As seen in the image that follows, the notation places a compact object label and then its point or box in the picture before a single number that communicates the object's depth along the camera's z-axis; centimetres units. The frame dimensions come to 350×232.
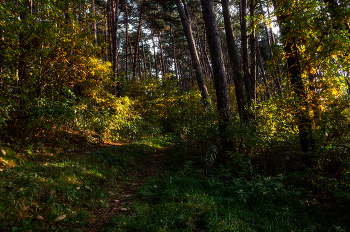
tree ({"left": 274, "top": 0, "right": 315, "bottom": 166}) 436
